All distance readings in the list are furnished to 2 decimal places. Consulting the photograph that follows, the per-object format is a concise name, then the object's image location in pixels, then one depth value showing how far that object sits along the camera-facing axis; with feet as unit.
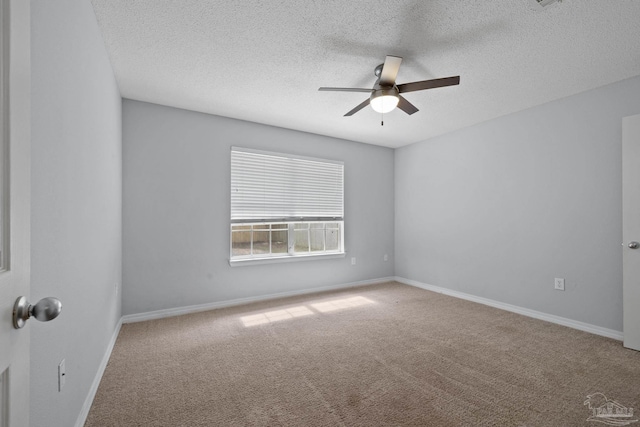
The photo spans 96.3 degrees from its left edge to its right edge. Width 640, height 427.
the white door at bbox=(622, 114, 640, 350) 8.49
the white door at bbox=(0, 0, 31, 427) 2.05
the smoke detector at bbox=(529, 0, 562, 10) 5.73
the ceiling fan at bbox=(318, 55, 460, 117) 7.14
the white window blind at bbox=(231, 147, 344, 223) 12.99
